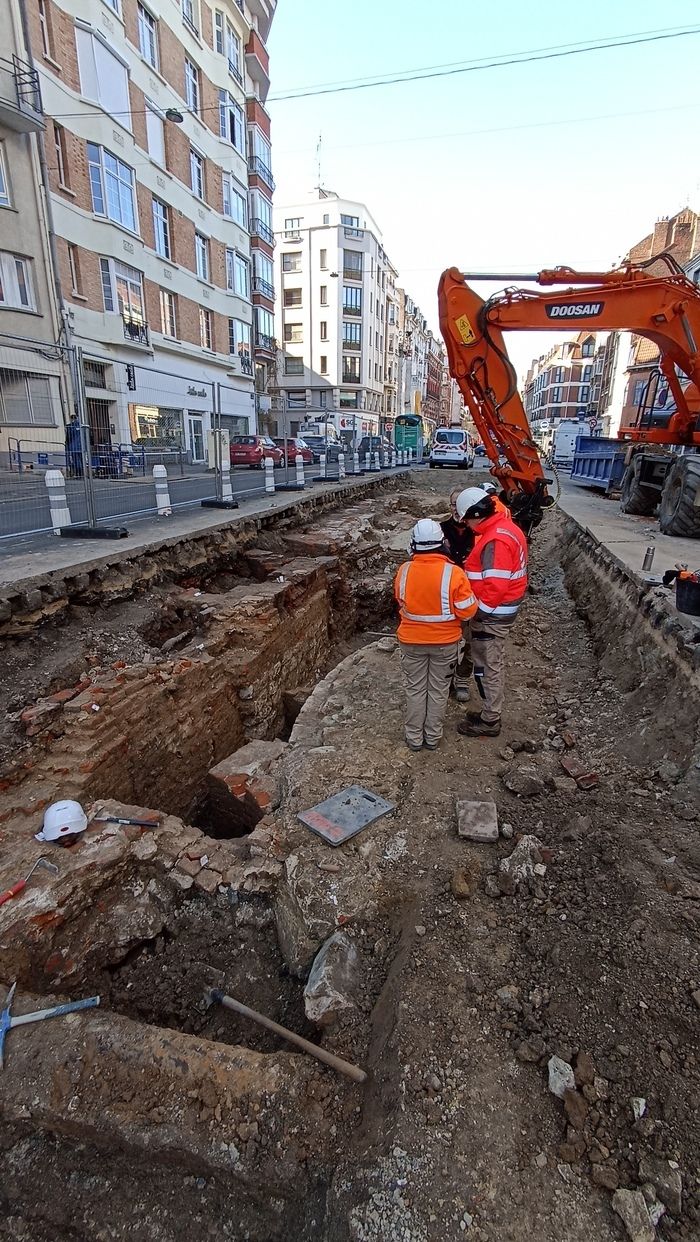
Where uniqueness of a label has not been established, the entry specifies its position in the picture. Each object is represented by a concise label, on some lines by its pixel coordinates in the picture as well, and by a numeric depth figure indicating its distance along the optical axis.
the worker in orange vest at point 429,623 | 4.02
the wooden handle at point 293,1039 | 2.20
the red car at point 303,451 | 21.00
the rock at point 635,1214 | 1.61
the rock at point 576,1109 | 1.85
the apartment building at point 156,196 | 14.92
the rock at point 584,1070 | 1.96
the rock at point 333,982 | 2.41
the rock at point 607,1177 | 1.71
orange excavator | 7.71
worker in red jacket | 4.29
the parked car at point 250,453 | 19.20
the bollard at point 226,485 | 10.68
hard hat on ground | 3.32
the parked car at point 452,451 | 29.16
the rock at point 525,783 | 3.68
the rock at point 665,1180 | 1.65
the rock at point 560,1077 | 1.96
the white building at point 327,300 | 49.31
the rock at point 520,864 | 2.88
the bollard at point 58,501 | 6.72
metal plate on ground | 3.32
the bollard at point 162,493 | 8.66
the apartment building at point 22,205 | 14.09
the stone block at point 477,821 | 3.22
